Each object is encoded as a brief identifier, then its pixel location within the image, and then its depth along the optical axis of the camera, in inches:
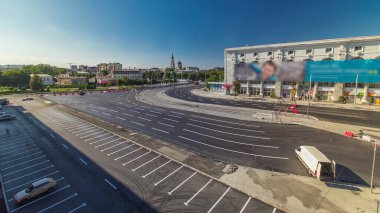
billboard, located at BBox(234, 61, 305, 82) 2475.3
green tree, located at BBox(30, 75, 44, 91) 3617.1
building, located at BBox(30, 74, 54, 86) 4979.1
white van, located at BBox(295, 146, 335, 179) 700.7
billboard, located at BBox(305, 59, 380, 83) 2041.1
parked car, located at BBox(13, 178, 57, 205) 612.7
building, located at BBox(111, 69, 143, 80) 6714.6
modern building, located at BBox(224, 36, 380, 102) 2106.3
